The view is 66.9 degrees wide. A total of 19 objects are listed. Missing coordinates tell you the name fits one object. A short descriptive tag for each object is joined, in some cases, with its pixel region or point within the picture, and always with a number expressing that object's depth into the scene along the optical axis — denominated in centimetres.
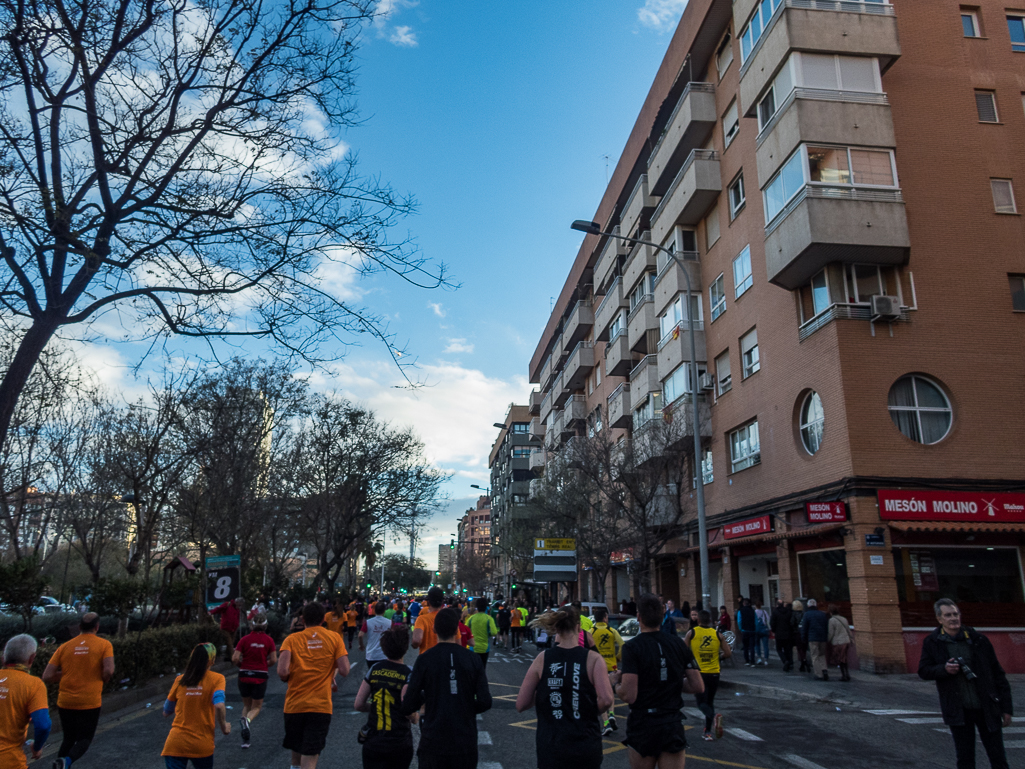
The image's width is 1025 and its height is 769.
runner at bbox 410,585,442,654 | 1067
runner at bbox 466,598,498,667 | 1352
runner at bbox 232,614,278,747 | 1069
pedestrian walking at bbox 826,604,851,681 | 1667
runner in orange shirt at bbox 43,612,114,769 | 753
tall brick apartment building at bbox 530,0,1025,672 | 1842
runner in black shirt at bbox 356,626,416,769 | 536
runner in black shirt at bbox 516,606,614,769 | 488
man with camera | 646
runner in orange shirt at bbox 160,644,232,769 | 622
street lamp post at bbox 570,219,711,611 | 2144
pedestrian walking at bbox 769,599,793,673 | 1902
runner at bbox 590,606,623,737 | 1118
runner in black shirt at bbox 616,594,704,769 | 562
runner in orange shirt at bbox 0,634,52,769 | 536
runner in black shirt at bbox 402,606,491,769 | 504
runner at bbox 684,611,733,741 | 1026
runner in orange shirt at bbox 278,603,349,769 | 680
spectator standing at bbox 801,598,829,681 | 1681
